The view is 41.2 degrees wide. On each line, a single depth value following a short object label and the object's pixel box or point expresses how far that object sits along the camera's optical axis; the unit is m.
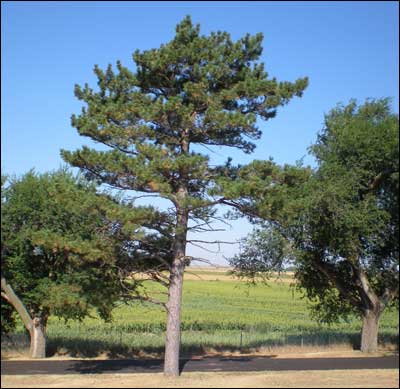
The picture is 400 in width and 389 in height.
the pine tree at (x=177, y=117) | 16.36
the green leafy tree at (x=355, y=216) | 22.73
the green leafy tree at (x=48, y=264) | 18.56
